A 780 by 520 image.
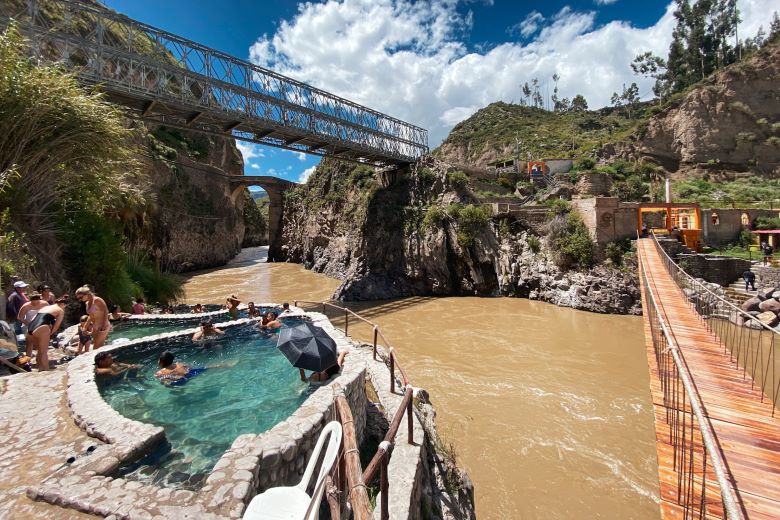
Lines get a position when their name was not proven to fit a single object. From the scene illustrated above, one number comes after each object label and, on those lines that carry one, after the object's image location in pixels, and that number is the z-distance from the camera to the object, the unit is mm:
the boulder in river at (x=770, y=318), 13225
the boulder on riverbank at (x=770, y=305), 13766
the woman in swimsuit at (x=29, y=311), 6457
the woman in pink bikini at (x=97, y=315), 7285
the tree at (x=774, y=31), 41812
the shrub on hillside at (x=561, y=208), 19734
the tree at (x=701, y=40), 47312
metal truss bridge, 14250
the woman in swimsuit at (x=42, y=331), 6027
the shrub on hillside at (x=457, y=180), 23766
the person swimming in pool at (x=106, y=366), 6359
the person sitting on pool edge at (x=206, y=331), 8508
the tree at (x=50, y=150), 8312
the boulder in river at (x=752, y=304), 14352
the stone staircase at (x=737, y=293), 15398
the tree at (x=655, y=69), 55781
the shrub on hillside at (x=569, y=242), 18016
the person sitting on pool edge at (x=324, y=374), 5911
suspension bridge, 2627
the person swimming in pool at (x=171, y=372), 6418
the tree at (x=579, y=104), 77375
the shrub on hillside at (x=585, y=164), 38531
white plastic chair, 2084
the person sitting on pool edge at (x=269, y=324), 9586
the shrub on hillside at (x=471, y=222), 21625
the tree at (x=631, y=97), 68938
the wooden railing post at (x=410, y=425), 4892
